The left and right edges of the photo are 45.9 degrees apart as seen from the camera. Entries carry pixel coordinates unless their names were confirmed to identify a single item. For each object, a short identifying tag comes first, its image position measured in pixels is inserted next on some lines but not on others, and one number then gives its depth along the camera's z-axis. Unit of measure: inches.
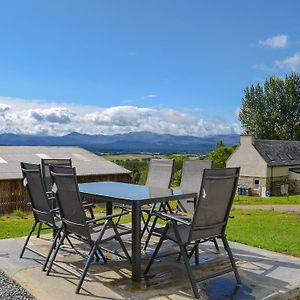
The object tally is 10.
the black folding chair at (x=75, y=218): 138.3
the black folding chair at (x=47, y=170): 206.2
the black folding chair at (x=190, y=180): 214.8
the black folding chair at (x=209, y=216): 131.0
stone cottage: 1312.7
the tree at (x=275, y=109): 1641.2
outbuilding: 753.6
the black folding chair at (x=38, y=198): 166.9
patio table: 146.3
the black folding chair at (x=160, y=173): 246.4
